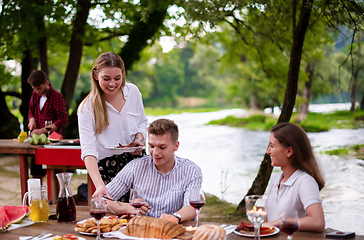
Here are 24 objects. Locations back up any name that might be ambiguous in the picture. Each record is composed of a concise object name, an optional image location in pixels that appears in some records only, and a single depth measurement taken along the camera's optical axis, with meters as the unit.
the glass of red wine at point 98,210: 1.95
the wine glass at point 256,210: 1.81
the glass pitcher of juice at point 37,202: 2.34
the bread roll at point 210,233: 1.83
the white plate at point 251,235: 1.96
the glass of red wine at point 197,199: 2.12
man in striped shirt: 2.57
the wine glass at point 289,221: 1.76
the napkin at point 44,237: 2.04
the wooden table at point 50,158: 4.98
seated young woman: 2.43
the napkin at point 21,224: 2.25
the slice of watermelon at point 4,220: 2.16
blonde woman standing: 2.82
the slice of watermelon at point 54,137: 5.52
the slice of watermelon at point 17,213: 2.33
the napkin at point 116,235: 1.99
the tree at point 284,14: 4.63
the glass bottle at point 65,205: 2.34
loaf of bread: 1.95
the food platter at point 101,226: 2.09
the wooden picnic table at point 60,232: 1.97
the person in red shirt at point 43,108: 5.49
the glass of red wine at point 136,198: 2.13
